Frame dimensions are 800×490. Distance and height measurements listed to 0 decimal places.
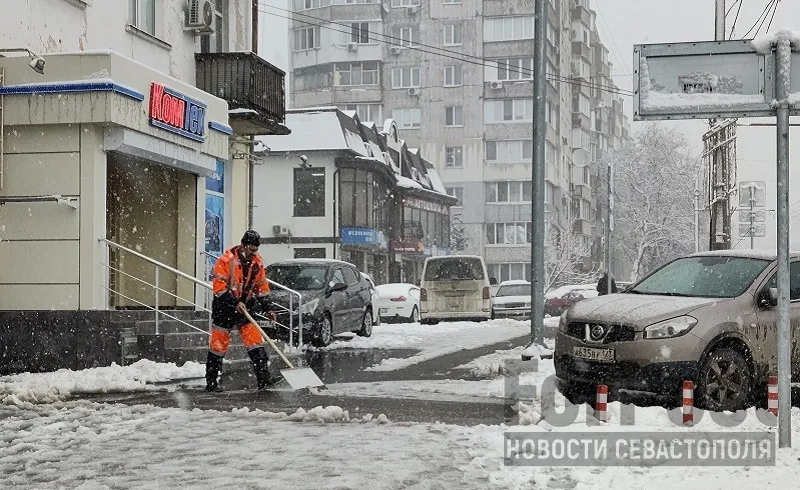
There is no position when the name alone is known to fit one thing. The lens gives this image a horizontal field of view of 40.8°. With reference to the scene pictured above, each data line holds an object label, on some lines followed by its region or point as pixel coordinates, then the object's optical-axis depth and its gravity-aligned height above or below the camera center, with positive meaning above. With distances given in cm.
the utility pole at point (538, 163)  1554 +130
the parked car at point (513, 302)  3359 -161
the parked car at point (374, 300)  2416 -113
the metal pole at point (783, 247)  745 +3
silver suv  962 -82
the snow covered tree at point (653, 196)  7819 +402
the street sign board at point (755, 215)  2602 +88
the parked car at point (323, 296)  1802 -81
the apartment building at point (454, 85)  7256 +1135
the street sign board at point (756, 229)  2627 +54
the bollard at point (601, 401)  816 -115
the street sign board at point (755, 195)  2528 +133
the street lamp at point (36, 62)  1427 +250
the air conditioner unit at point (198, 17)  2012 +439
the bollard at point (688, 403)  812 -116
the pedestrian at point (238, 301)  1165 -55
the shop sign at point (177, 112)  1602 +218
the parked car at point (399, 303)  3070 -149
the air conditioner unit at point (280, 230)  4781 +93
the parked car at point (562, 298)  3741 -163
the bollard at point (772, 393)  794 -105
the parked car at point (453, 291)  2733 -102
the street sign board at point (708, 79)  751 +121
